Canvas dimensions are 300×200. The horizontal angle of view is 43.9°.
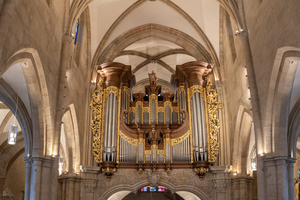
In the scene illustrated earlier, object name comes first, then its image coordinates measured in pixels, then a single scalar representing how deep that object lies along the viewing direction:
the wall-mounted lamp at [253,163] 15.49
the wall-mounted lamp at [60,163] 16.60
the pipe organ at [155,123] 15.59
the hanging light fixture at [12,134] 8.95
